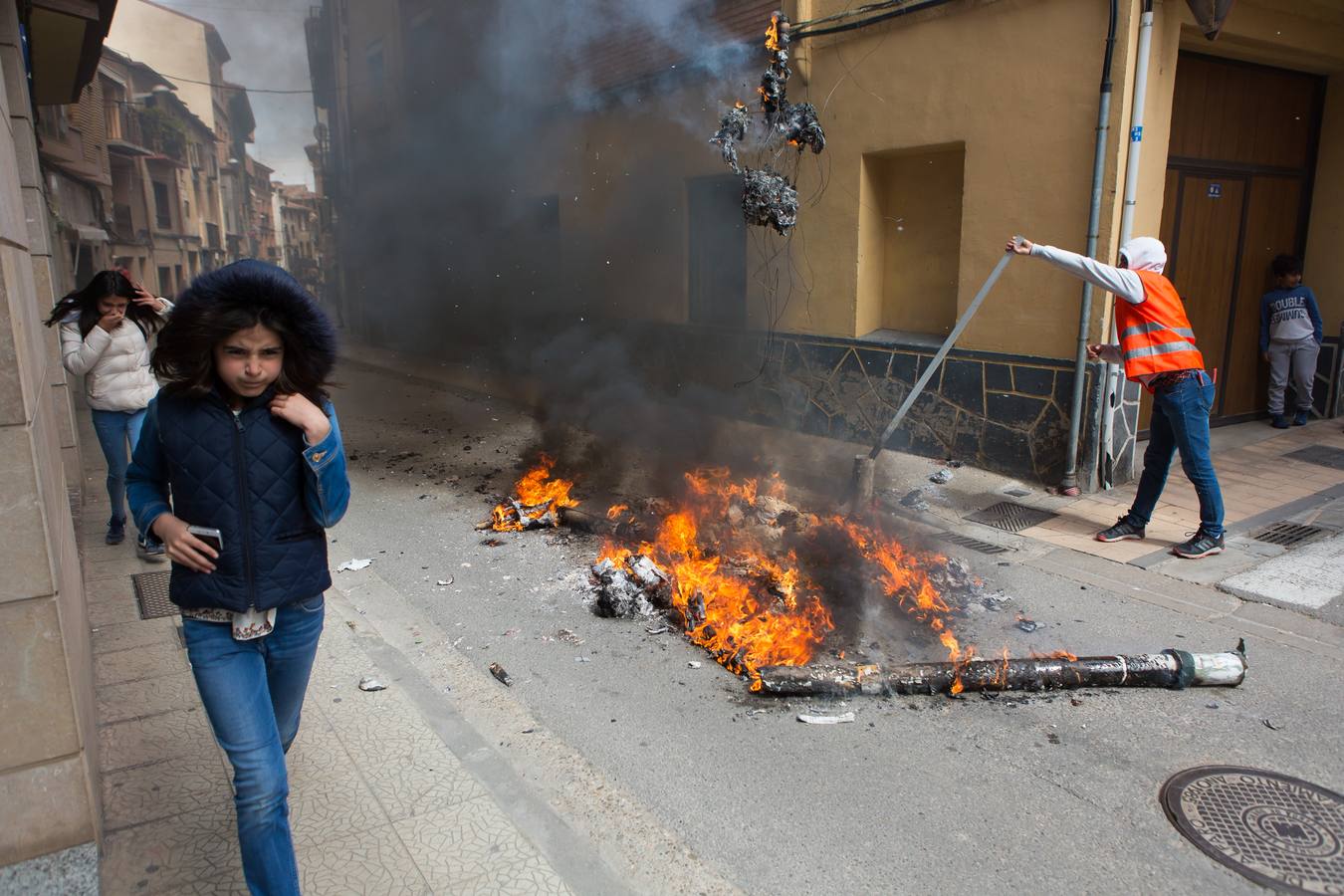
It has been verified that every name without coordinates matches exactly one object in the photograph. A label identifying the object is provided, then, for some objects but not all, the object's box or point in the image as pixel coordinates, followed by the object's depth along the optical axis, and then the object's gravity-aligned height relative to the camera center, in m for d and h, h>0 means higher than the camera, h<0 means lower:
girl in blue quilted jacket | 2.06 -0.50
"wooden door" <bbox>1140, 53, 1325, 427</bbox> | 7.25 +0.76
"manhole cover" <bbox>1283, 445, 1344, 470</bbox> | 6.93 -1.46
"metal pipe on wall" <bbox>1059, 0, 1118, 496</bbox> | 5.82 -0.20
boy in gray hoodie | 7.76 -0.46
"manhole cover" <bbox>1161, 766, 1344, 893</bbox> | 2.51 -1.73
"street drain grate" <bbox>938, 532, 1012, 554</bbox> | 5.36 -1.67
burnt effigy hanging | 7.09 +1.25
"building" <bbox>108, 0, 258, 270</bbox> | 41.50 +10.58
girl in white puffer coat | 4.87 -0.36
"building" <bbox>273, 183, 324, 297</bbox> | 66.94 +5.63
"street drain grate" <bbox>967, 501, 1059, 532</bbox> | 5.80 -1.63
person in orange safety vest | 4.86 -0.42
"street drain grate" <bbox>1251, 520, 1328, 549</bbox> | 5.26 -1.59
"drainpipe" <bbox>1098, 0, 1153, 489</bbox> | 5.77 +0.54
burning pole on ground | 3.55 -1.64
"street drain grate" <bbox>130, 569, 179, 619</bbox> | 4.31 -1.61
